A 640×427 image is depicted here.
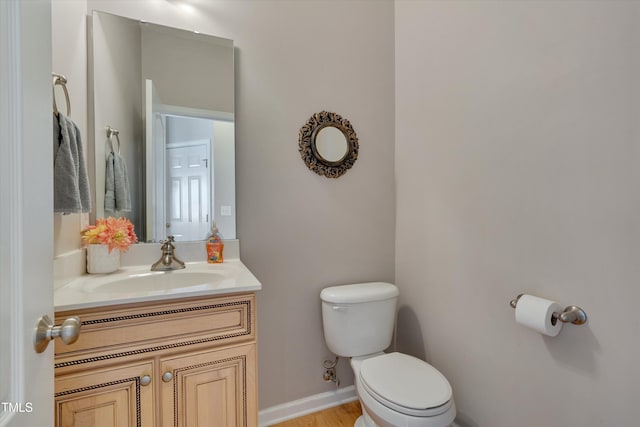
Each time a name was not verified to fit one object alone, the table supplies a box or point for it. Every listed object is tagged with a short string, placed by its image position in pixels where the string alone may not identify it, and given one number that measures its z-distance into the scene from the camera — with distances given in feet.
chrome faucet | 4.51
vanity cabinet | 2.98
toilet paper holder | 3.38
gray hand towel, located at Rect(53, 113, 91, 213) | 3.22
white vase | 4.10
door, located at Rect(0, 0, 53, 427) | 1.51
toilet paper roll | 3.50
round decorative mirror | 5.63
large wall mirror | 4.47
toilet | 3.79
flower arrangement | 4.09
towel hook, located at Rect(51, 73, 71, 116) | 3.25
